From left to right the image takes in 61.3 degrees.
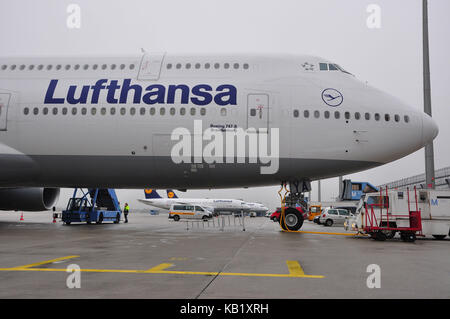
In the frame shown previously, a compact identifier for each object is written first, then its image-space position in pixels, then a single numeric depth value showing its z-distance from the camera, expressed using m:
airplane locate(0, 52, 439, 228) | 14.61
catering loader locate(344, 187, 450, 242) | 13.05
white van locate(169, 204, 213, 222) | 39.54
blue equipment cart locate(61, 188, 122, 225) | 21.89
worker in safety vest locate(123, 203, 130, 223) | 28.18
